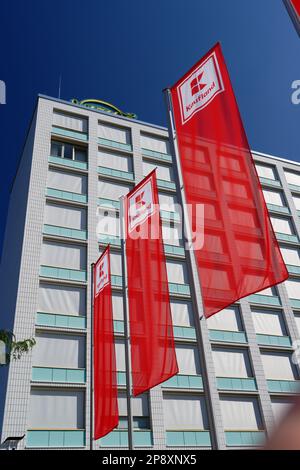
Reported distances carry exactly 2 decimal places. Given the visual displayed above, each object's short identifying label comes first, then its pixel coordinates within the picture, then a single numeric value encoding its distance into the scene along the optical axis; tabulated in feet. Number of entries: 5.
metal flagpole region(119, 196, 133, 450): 49.55
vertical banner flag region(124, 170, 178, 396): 40.34
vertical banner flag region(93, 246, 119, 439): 55.47
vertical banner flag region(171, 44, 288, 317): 31.01
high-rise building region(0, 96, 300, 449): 86.02
